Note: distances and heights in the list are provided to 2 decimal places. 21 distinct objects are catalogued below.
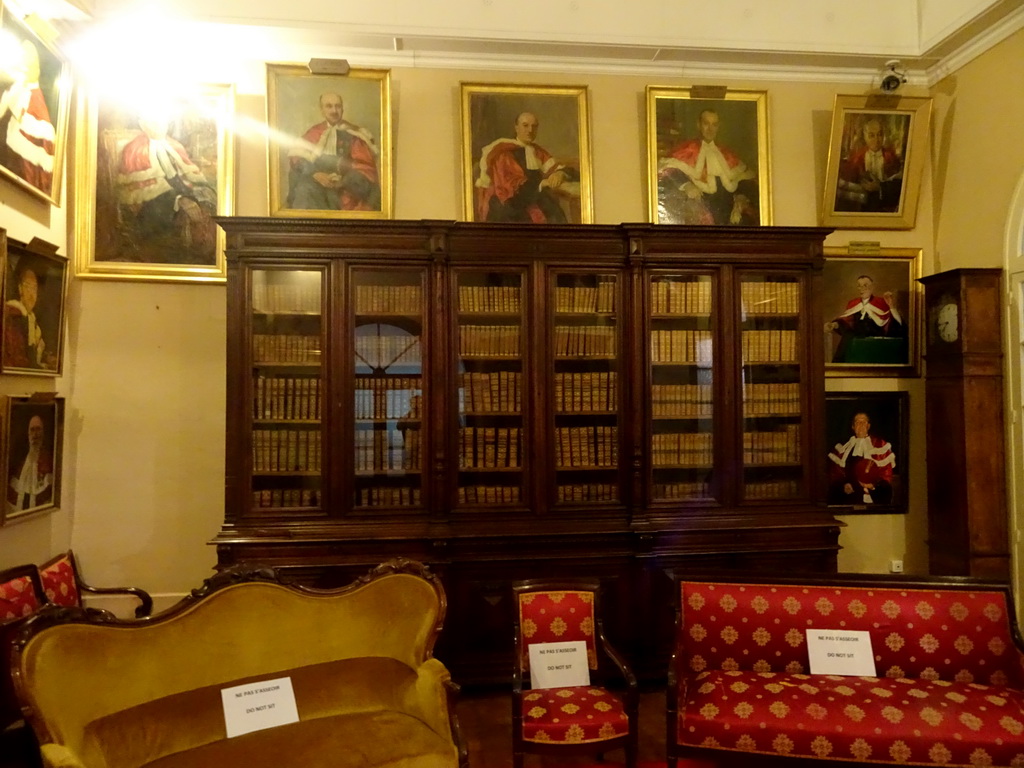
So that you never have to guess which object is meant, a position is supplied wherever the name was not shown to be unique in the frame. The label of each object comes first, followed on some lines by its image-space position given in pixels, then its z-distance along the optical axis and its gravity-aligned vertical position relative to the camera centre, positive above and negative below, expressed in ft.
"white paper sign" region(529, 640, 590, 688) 9.36 -3.87
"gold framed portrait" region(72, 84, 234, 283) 12.89 +4.56
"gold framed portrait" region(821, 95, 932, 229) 14.29 +5.55
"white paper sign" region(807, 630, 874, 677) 9.05 -3.53
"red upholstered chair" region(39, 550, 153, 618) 11.02 -3.21
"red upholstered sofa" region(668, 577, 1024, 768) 7.90 -3.83
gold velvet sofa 7.04 -3.36
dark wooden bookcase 11.76 -0.05
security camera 14.05 +7.25
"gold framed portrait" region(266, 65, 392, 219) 13.33 +5.58
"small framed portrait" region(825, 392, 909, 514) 14.52 -1.07
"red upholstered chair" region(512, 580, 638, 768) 8.32 -4.10
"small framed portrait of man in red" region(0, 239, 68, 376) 10.61 +1.74
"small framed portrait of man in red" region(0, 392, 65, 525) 10.52 -0.79
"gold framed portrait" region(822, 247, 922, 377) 14.56 +2.15
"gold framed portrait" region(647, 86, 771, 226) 14.21 +5.58
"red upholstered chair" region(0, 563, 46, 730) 8.91 -3.09
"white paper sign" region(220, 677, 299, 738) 7.81 -3.75
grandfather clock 12.67 -0.43
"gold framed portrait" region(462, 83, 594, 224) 13.79 +5.51
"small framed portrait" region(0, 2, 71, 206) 10.21 +5.15
